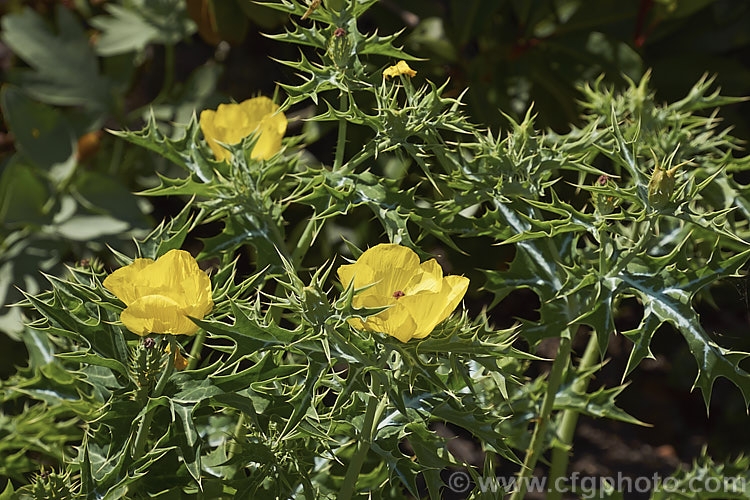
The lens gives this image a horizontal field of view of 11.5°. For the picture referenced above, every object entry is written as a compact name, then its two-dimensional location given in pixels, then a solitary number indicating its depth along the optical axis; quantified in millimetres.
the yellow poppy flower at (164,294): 1586
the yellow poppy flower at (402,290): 1565
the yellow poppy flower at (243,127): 1721
